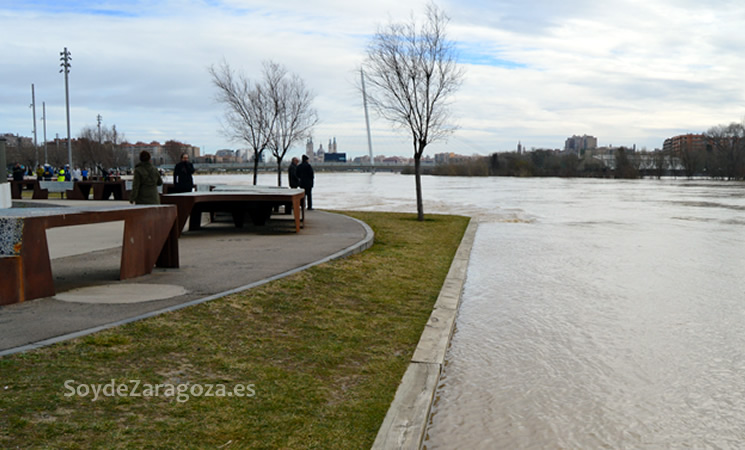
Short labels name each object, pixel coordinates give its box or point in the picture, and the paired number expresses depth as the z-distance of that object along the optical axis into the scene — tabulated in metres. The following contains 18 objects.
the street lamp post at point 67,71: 41.69
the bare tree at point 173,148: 122.88
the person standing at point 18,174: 32.78
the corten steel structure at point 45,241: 5.68
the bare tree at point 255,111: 28.84
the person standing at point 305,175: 19.11
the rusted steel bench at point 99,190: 25.62
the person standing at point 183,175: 16.59
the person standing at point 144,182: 11.61
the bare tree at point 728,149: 103.06
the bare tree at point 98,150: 64.31
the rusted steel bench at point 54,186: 25.59
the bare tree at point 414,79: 18.75
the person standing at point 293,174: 20.98
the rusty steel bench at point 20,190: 26.88
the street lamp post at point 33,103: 67.89
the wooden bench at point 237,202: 11.80
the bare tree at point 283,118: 28.97
